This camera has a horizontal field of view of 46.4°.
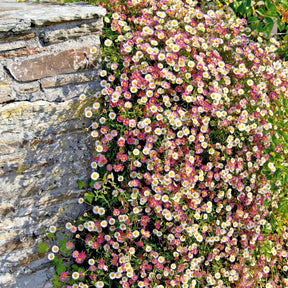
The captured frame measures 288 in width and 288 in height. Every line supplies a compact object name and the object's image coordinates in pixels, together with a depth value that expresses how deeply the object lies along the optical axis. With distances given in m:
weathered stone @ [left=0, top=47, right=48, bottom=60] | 2.06
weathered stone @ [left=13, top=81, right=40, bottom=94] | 2.13
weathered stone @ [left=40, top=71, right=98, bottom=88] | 2.20
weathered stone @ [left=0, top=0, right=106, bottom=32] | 2.02
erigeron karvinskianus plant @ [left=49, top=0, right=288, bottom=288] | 2.28
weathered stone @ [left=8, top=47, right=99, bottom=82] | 2.12
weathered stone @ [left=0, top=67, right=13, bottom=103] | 2.07
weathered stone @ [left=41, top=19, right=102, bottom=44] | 2.15
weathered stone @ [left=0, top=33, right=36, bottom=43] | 2.04
